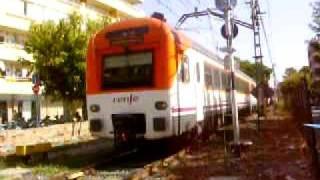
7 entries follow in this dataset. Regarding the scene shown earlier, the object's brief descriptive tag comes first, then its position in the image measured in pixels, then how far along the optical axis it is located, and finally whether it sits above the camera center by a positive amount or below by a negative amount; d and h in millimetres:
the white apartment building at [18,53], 27808 +4586
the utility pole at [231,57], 9362 +1294
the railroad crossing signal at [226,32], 9491 +2112
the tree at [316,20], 19269 +4627
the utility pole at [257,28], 24039 +5322
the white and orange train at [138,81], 8593 +645
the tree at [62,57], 21857 +3300
